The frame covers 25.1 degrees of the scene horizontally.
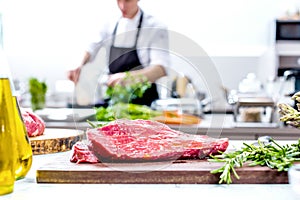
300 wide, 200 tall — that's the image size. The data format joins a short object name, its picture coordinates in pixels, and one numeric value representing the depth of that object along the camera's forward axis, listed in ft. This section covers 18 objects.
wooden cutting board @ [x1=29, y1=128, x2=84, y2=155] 3.91
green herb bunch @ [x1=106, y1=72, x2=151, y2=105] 5.03
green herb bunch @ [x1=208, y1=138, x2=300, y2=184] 3.13
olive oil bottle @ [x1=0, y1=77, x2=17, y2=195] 2.96
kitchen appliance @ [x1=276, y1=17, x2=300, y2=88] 16.37
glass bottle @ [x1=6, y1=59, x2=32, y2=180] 3.17
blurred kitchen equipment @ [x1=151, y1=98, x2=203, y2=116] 7.11
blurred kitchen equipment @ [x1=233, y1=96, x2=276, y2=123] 7.19
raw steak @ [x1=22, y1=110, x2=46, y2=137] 3.95
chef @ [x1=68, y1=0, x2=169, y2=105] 6.12
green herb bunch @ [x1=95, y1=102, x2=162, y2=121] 4.08
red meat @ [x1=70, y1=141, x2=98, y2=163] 3.34
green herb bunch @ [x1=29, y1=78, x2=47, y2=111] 8.15
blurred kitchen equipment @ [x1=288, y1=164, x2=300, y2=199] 2.75
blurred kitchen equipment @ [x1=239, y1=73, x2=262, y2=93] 8.65
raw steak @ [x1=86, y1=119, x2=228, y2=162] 3.30
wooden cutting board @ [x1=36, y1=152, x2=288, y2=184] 3.16
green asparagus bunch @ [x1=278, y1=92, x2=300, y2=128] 3.25
